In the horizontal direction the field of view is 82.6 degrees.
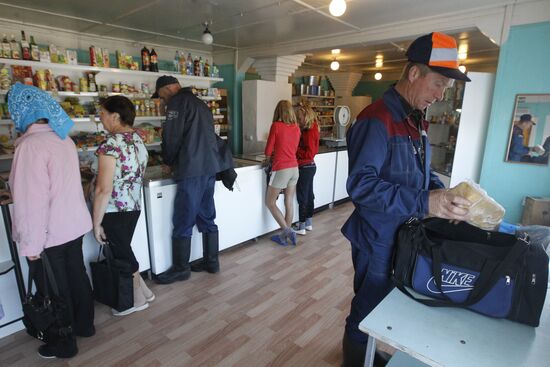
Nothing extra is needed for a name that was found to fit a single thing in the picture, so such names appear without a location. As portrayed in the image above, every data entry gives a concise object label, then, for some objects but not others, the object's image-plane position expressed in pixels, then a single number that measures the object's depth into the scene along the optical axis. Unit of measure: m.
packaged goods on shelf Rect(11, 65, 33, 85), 3.50
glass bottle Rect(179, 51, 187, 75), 4.93
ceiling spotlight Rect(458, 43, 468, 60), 5.31
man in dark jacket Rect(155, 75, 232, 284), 2.60
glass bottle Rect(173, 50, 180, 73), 4.91
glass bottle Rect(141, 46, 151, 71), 4.48
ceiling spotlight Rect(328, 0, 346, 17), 2.44
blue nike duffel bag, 0.99
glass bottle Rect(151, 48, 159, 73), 4.55
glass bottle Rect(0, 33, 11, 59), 3.35
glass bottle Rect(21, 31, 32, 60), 3.47
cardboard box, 3.11
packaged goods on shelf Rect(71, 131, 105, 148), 4.06
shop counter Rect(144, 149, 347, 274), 2.67
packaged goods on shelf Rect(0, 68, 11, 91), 3.40
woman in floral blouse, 2.00
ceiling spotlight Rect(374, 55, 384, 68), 6.76
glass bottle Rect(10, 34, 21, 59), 3.43
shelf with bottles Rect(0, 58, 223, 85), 3.42
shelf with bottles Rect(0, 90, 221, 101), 3.75
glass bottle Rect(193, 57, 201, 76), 5.12
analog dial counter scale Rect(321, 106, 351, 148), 5.26
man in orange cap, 1.18
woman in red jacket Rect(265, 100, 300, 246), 3.34
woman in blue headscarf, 1.60
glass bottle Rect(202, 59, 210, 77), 5.24
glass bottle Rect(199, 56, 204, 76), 5.15
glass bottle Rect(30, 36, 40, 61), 3.52
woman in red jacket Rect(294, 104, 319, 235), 3.73
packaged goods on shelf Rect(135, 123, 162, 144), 4.58
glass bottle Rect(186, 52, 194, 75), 5.00
